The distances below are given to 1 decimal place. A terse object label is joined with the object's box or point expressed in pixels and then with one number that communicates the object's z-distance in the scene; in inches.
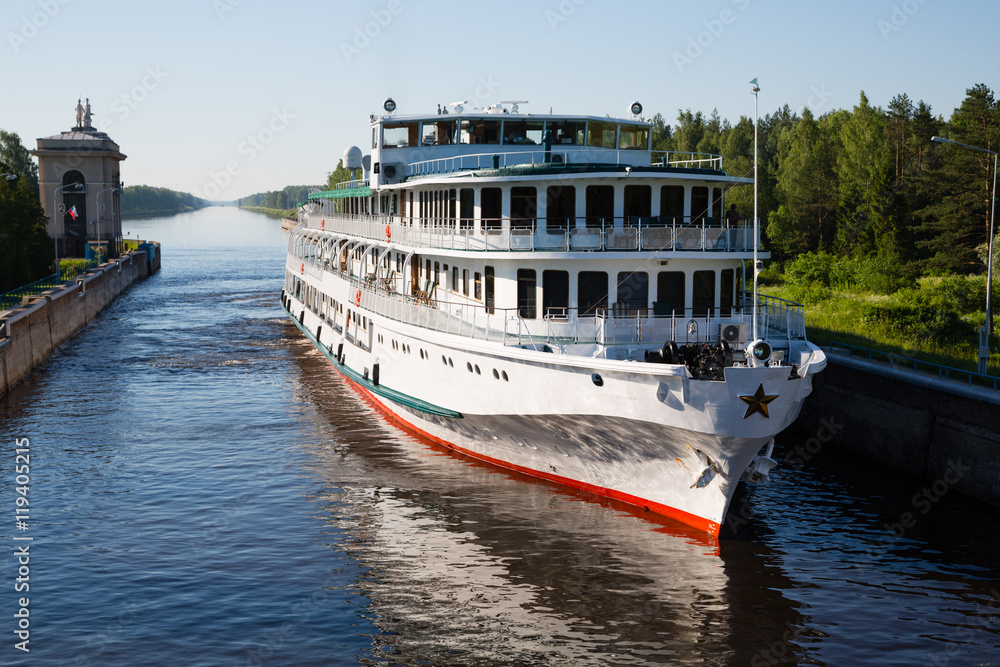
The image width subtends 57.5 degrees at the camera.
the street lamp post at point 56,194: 3725.4
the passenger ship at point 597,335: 729.6
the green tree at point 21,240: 2100.1
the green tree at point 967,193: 2065.7
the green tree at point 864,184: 2447.1
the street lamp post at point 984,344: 956.0
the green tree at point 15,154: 4721.5
